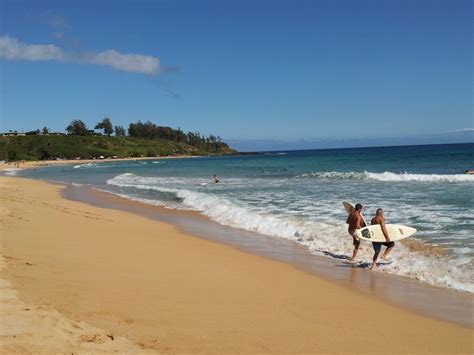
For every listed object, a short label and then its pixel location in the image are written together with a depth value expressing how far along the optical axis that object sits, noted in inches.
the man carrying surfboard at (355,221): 423.5
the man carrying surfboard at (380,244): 379.9
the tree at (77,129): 7091.5
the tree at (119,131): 7618.1
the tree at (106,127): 7258.9
